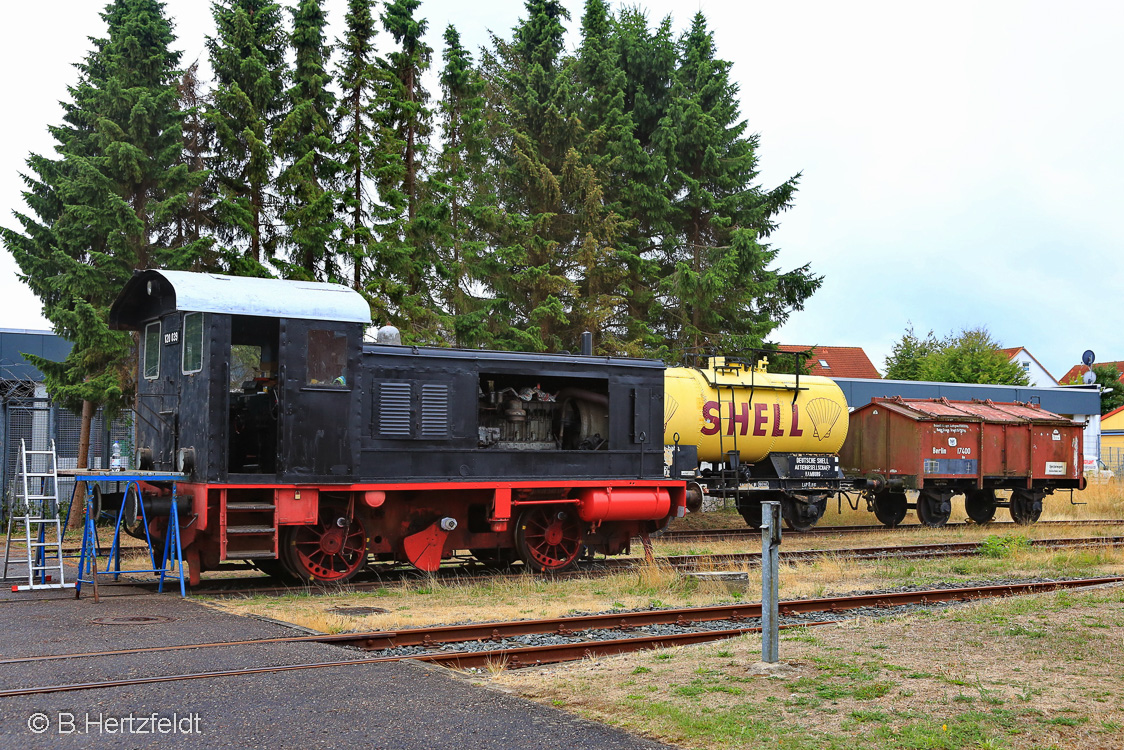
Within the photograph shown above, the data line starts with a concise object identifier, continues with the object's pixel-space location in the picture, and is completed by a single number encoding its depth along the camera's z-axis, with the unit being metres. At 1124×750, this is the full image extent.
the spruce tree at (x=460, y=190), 23.11
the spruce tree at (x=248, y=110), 20.80
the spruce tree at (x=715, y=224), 27.45
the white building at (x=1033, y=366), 79.81
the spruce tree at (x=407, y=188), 21.66
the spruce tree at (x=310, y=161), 20.78
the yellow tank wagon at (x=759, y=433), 18.88
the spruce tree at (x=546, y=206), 26.28
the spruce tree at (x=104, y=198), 18.83
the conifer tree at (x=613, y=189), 27.22
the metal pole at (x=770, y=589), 7.88
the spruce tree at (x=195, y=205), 19.45
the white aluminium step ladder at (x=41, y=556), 11.66
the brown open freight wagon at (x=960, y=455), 22.64
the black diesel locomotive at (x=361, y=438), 12.06
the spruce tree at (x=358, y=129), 21.88
